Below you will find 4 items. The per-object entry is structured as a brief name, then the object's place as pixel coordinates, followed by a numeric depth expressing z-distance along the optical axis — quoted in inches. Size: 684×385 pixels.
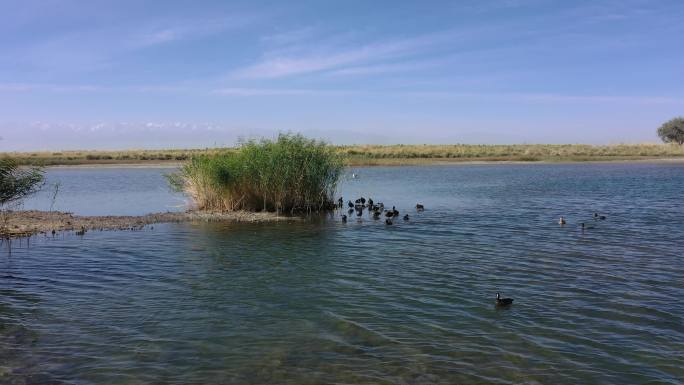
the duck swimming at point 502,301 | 402.3
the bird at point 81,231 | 750.1
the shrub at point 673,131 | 4120.8
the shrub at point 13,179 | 629.6
